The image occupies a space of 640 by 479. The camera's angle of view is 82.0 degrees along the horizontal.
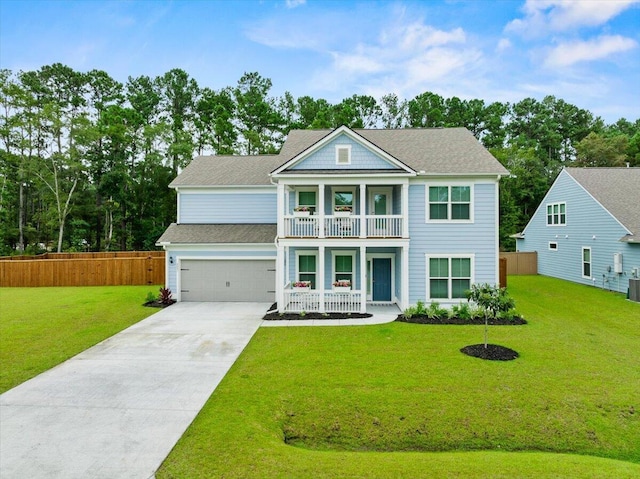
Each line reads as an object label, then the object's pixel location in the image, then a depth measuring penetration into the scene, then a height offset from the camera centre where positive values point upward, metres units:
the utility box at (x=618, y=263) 17.75 -0.89
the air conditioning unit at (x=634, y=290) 15.76 -1.95
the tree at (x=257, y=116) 37.16 +13.58
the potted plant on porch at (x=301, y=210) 14.23 +1.35
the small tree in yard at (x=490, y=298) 10.12 -1.50
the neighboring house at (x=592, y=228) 17.83 +0.94
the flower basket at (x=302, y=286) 13.95 -1.60
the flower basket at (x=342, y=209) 14.46 +1.42
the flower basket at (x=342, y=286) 13.79 -1.60
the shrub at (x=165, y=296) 15.70 -2.25
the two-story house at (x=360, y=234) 13.77 +0.40
